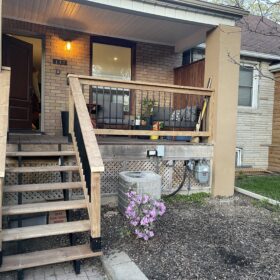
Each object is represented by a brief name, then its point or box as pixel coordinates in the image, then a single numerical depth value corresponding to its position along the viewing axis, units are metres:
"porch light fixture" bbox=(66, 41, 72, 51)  6.36
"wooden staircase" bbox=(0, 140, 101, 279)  2.57
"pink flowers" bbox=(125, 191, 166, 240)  3.23
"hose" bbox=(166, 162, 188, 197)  5.08
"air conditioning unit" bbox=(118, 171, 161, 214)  3.87
